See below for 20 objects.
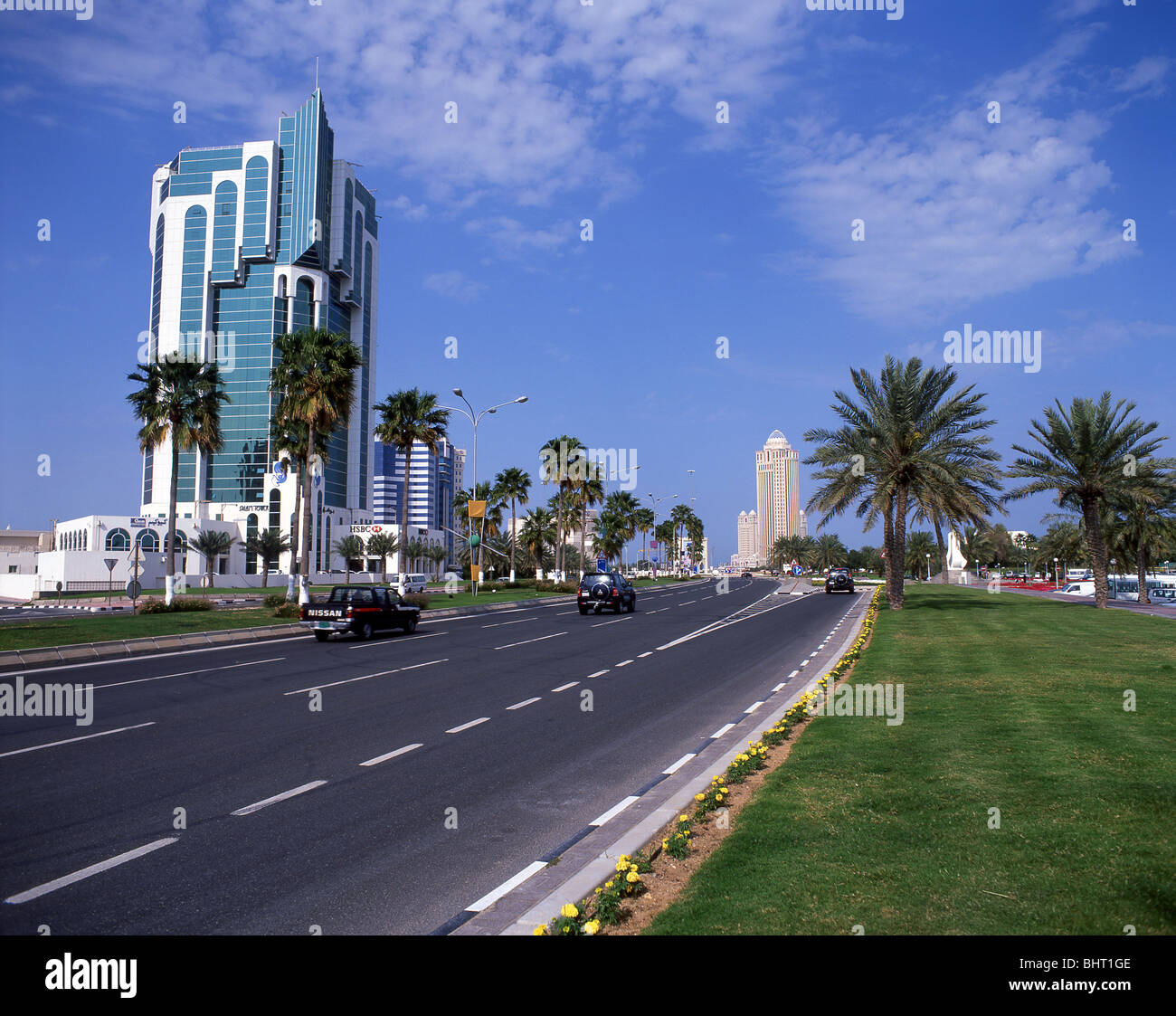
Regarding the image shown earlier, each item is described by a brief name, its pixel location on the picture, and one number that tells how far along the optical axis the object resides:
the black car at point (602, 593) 36.88
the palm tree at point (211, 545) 74.62
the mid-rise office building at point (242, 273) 104.25
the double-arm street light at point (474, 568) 47.99
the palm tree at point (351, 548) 90.25
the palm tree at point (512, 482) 72.75
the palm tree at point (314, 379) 36.62
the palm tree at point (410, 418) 47.47
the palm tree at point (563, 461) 67.81
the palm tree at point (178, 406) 36.34
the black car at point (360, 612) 24.89
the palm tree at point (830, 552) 148.88
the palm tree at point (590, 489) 70.44
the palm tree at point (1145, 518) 33.25
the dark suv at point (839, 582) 59.53
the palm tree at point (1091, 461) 33.78
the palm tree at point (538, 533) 92.06
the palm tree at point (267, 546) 75.75
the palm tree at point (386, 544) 92.19
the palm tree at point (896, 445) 31.69
